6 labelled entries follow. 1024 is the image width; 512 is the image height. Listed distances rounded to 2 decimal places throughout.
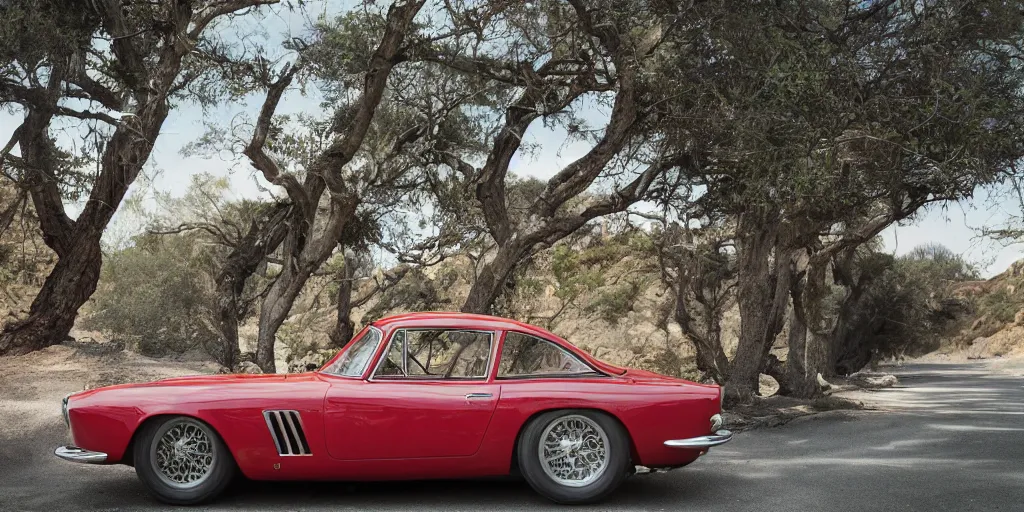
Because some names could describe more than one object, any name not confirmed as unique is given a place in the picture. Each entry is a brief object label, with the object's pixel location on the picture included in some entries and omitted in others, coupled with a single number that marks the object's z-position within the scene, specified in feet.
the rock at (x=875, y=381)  87.66
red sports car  21.45
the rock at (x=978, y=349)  167.16
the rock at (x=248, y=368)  53.06
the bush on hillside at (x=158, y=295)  94.73
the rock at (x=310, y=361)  78.38
